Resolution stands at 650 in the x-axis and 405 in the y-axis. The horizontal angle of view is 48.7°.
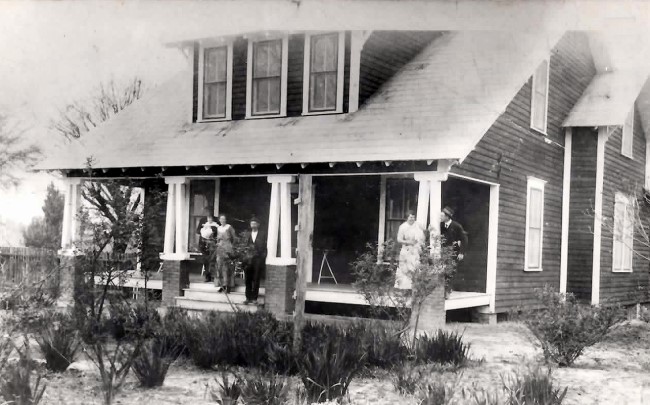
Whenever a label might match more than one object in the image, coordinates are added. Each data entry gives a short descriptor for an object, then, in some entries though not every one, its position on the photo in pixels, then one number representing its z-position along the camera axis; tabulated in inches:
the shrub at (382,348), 350.0
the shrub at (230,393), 261.4
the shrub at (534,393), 263.3
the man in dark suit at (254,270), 565.6
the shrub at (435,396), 261.0
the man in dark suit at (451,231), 547.2
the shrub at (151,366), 309.6
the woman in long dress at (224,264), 566.9
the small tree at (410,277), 409.4
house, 549.3
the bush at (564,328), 378.6
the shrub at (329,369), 284.8
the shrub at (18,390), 255.0
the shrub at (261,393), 263.0
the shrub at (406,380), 306.3
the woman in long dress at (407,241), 493.4
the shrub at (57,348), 341.4
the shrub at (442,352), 363.9
